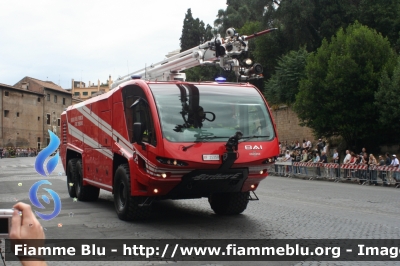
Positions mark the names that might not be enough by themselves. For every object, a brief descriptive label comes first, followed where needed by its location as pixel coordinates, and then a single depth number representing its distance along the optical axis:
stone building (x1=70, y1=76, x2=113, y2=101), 140.73
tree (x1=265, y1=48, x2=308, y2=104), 46.27
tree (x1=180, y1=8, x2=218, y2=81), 75.88
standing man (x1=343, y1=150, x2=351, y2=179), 25.67
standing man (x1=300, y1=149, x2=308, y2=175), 30.72
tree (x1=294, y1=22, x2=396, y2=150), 35.72
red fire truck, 9.45
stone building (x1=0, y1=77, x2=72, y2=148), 82.75
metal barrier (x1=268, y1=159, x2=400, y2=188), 23.02
